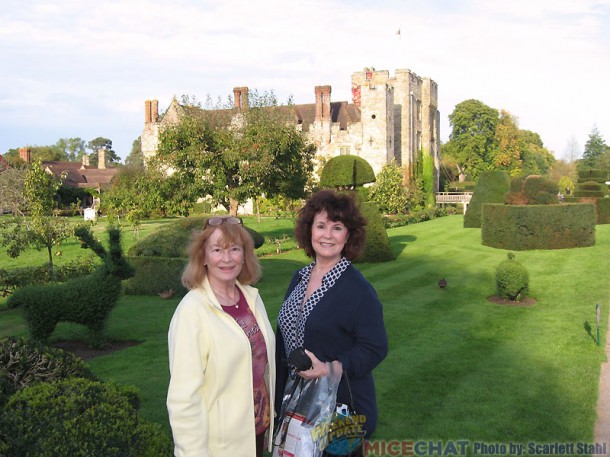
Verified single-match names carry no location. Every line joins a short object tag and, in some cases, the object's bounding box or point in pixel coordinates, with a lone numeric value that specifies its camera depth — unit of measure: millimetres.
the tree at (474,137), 71688
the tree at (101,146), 132375
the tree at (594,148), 87562
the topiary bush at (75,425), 3395
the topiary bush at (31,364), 4301
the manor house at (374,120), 47469
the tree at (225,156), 22484
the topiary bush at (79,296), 9141
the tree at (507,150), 70438
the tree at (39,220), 14805
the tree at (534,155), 79738
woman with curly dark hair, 3439
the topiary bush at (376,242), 19531
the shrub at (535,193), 23391
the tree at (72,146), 132250
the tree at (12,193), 17875
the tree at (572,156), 106312
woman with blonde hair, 3061
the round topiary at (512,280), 12961
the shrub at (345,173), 25547
